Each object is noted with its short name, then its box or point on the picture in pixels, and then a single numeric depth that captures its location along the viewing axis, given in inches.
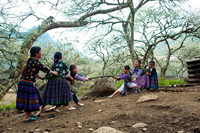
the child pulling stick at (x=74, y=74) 184.1
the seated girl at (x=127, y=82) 232.1
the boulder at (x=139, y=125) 111.1
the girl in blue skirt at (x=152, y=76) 253.6
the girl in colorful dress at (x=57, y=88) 161.3
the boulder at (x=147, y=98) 176.2
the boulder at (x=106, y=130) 100.6
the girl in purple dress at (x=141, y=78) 245.3
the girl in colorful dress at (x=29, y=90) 146.0
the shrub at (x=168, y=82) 351.6
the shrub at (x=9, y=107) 253.4
